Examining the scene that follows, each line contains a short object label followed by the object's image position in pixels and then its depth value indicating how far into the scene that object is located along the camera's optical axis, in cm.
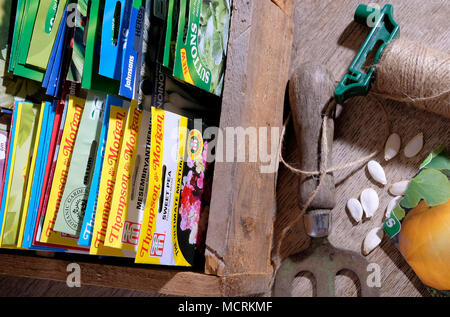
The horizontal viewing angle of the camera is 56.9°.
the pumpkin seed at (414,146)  83
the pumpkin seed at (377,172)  84
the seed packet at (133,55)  62
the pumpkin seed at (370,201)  84
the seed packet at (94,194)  63
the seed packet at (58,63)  69
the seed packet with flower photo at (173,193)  61
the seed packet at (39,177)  69
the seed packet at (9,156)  69
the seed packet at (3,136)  72
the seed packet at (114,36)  61
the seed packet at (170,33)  60
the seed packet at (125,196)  62
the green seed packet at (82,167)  65
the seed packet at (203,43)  61
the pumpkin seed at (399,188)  83
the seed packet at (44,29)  68
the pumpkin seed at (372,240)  84
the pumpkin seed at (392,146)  83
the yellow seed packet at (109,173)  63
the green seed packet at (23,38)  69
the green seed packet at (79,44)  63
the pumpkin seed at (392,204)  83
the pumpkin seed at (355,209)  85
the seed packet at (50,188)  67
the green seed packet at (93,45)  62
